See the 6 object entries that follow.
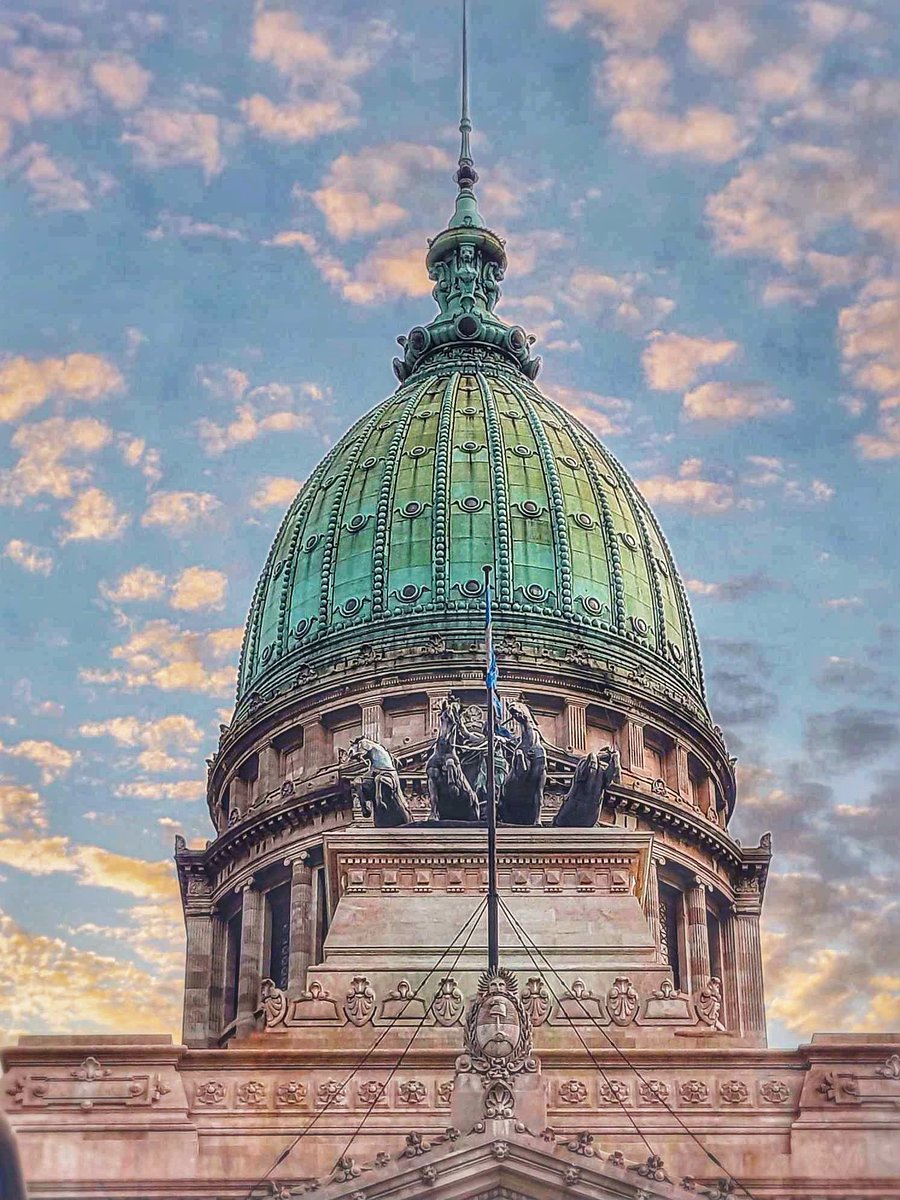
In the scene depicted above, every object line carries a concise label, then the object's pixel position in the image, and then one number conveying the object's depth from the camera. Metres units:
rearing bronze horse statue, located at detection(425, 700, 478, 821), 63.19
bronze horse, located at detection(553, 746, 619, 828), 63.39
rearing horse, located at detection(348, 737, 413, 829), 63.47
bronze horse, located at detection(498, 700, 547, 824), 62.75
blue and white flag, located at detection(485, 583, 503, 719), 55.44
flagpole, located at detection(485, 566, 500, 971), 44.09
